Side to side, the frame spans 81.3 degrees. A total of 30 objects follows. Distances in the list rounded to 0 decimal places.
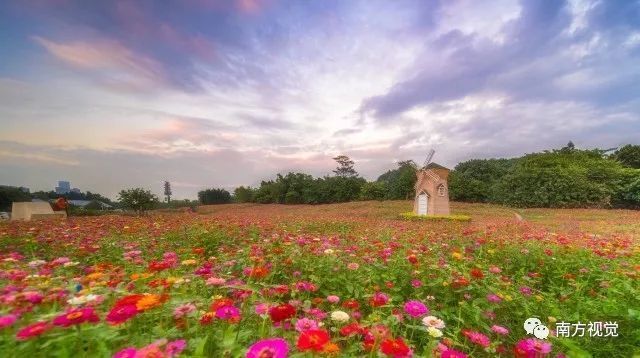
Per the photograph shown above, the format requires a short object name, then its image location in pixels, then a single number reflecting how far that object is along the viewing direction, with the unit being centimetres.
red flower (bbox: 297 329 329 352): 130
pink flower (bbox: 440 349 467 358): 162
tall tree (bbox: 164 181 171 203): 3777
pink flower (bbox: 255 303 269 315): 206
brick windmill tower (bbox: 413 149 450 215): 2245
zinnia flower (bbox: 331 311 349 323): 200
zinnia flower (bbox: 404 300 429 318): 228
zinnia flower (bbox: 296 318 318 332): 189
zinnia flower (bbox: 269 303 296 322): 166
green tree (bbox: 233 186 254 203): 4672
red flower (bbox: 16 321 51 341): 135
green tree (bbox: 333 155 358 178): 5078
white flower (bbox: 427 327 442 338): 202
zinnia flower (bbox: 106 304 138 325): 146
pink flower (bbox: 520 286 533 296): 409
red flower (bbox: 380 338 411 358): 143
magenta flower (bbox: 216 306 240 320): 172
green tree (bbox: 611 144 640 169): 3997
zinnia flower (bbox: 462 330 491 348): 225
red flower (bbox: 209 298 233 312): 186
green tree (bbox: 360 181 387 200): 3888
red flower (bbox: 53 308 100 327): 141
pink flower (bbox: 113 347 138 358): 125
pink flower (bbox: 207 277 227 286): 233
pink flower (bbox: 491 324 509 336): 248
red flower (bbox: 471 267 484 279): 354
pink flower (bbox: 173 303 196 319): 181
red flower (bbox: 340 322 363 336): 187
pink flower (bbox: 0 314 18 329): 147
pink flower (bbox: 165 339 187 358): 140
